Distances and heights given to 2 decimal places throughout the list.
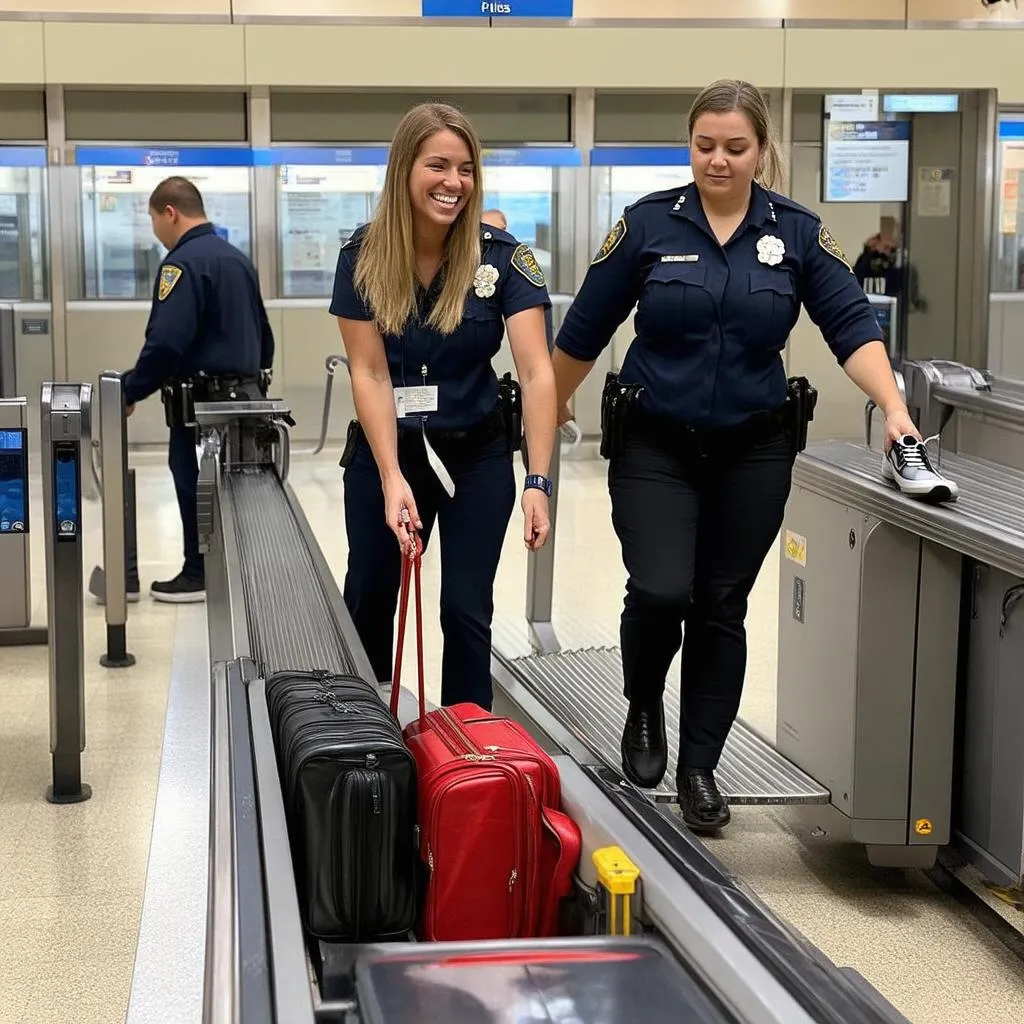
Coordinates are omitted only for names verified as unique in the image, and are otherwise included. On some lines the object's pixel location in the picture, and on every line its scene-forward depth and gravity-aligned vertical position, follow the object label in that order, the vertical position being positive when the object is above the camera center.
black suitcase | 2.21 -0.77
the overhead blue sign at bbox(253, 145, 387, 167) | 10.88 +0.96
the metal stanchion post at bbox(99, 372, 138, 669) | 5.21 -0.66
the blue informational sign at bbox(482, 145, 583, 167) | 11.12 +0.98
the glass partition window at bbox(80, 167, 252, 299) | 10.96 +0.51
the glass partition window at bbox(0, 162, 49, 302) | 10.82 +0.39
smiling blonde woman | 3.17 -0.18
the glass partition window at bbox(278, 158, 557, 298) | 11.12 +0.60
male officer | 6.10 -0.14
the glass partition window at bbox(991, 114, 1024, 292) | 11.48 +0.62
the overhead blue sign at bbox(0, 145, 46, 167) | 10.64 +0.92
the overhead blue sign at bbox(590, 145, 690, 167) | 11.18 +0.99
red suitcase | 2.25 -0.80
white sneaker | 3.24 -0.37
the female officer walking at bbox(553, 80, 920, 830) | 3.23 -0.13
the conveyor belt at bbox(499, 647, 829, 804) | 3.59 -1.13
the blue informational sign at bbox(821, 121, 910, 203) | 11.26 +0.98
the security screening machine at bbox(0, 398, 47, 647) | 4.66 -0.71
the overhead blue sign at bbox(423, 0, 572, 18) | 10.90 +1.99
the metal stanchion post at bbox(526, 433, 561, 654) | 5.53 -1.06
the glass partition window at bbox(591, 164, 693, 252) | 11.30 +0.80
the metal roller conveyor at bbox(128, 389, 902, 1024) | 1.71 -0.75
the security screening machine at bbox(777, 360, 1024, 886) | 3.27 -0.83
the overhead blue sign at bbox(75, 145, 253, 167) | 10.80 +0.94
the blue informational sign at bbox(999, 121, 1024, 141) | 11.41 +1.22
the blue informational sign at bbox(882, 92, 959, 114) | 11.20 +1.39
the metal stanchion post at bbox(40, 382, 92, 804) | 3.96 -0.72
